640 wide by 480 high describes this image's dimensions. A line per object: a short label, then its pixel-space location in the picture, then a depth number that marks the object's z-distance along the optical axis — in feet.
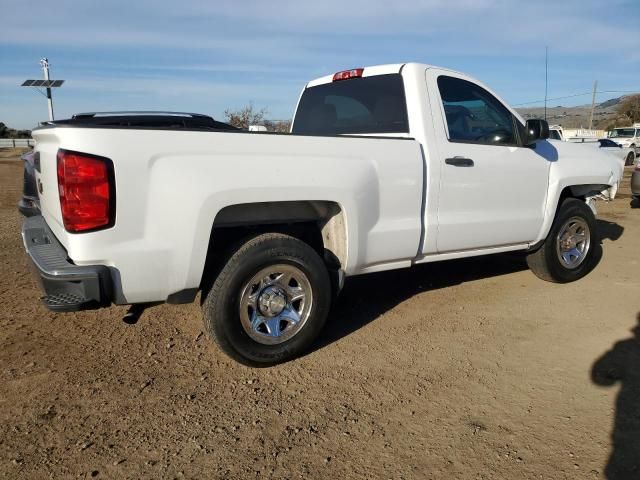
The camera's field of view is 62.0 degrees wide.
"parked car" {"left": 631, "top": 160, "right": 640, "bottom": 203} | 34.45
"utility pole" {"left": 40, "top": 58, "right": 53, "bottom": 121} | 100.73
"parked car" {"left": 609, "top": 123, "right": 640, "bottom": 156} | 101.96
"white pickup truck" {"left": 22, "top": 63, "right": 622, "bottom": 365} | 9.40
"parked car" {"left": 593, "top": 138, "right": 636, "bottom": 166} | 79.98
